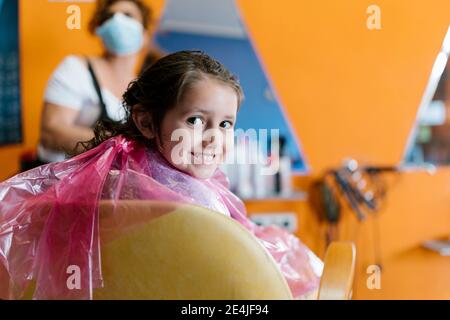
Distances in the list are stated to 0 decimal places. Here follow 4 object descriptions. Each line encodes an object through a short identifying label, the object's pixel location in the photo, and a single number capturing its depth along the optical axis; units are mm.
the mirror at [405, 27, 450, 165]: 1629
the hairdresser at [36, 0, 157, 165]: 1419
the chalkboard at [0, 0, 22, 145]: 1651
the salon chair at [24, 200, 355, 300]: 557
